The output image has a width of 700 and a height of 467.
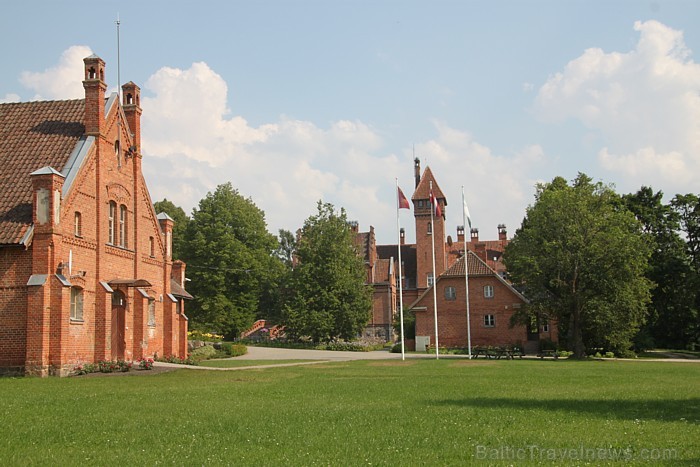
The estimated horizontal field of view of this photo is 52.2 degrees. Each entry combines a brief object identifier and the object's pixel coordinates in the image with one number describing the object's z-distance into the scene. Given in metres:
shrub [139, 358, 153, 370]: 28.27
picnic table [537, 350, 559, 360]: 47.23
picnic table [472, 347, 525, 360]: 45.31
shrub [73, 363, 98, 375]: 26.03
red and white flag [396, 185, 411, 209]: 43.03
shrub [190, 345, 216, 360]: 40.03
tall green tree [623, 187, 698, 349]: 55.12
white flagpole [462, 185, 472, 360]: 46.09
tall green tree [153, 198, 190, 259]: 69.20
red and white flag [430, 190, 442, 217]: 44.78
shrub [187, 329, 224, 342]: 54.01
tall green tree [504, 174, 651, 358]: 44.28
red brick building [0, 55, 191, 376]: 25.12
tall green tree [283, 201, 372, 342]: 63.34
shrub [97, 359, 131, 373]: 26.97
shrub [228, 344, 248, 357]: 45.60
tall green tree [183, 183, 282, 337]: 63.19
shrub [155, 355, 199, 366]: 34.06
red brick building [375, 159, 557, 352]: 60.03
